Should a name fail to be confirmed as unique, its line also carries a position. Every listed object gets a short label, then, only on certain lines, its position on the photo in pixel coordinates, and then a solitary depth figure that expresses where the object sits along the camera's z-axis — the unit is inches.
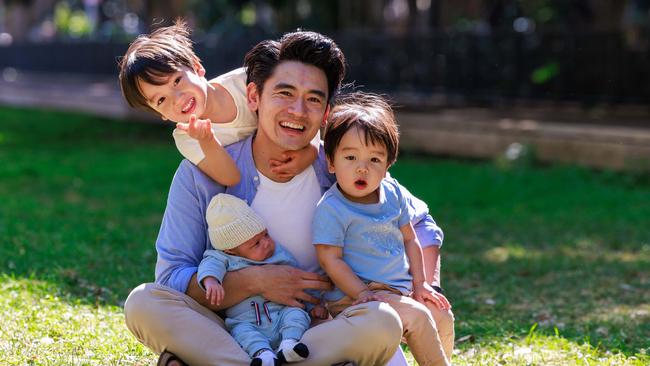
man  146.9
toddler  152.0
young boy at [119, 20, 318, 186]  155.5
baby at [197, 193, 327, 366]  150.0
